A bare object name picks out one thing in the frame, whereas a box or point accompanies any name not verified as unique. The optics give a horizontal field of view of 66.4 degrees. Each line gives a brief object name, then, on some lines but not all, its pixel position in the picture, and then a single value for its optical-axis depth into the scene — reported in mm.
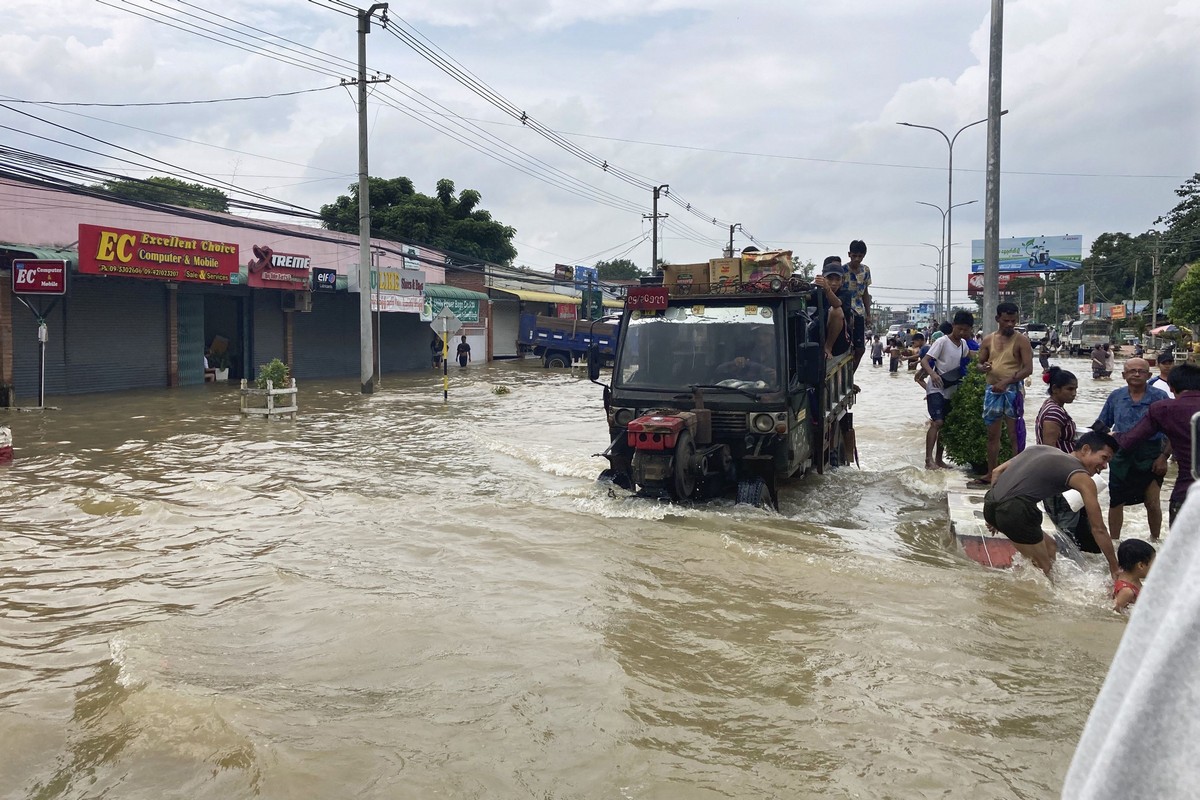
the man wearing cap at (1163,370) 8022
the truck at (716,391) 8000
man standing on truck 10688
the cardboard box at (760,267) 8820
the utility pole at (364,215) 23594
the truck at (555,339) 38406
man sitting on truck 9625
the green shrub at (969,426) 10242
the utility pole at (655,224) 47572
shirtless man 9109
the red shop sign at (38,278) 17734
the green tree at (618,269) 94688
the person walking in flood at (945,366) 10602
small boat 7023
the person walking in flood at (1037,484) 5984
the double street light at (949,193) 31250
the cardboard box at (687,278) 9031
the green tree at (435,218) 42156
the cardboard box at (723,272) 8898
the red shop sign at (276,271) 25158
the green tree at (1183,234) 54000
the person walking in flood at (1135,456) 6621
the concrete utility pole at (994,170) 12125
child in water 5422
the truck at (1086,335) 48609
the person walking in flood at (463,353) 37831
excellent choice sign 19875
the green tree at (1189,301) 36719
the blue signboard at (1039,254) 83750
